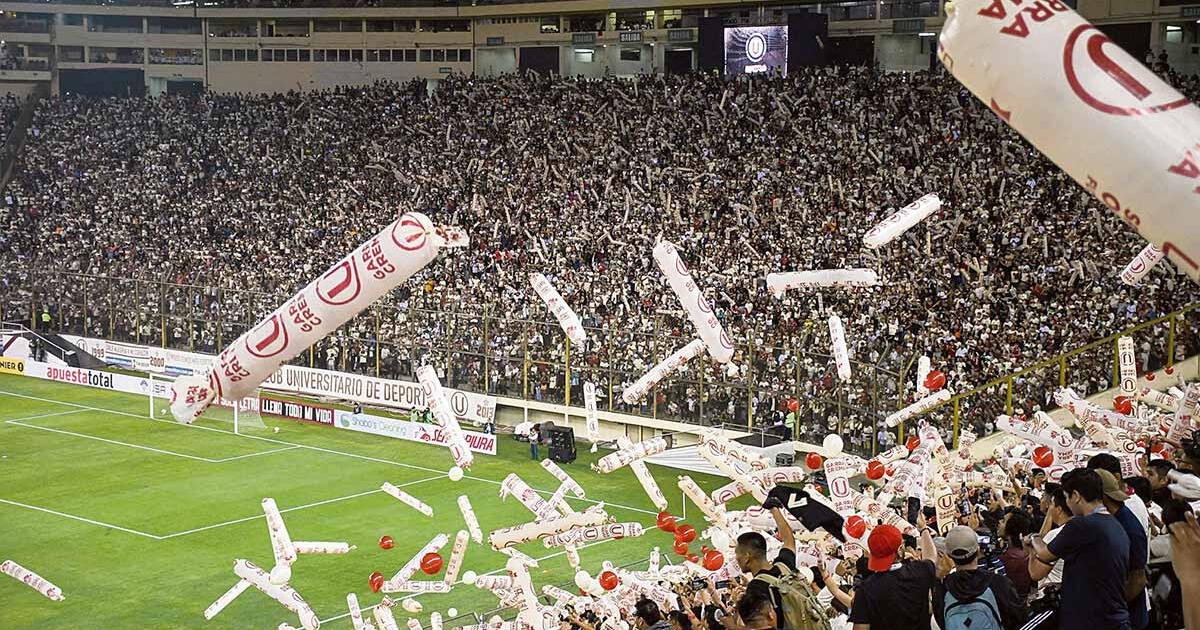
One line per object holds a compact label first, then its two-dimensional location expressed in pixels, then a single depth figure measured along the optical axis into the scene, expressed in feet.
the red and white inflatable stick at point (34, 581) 59.98
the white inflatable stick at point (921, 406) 63.77
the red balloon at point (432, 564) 47.73
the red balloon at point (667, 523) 46.16
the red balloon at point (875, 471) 45.16
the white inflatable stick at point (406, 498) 63.67
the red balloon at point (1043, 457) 44.09
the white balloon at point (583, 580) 43.80
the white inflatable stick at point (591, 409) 69.62
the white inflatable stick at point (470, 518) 55.26
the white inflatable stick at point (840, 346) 66.12
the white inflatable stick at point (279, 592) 49.49
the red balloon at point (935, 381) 60.90
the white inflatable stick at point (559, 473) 58.11
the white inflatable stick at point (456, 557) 51.21
